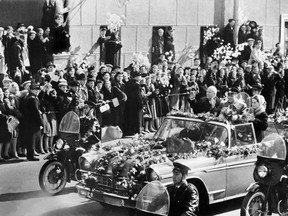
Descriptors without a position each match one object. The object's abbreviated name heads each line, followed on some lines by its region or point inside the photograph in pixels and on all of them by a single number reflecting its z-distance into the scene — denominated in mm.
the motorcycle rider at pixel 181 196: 6969
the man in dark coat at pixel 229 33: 12766
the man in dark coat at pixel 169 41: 12167
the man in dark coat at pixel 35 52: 11938
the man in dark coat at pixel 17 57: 11812
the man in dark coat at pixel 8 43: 11616
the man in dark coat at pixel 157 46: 12203
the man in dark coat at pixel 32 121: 11445
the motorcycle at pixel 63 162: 9719
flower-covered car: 8508
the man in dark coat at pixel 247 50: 13417
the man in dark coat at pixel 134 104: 12414
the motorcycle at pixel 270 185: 8406
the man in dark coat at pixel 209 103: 10923
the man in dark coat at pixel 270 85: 13539
